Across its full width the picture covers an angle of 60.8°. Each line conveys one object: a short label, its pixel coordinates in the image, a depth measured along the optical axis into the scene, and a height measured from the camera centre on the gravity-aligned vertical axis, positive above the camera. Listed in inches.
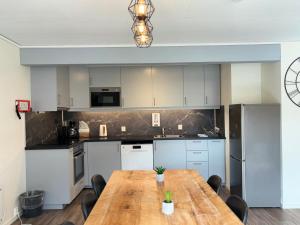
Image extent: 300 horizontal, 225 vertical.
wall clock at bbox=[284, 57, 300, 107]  149.0 +16.4
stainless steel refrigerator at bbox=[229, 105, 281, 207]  146.3 -25.5
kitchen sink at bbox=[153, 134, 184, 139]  191.0 -19.1
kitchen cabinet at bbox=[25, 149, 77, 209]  152.8 -37.3
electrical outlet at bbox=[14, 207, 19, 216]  138.6 -53.3
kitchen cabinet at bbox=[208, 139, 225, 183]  186.4 -33.0
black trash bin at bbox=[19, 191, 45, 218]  140.9 -50.1
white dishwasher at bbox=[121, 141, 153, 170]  184.2 -31.2
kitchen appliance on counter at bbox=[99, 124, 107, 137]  209.2 -14.6
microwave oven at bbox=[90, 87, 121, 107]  195.5 +11.6
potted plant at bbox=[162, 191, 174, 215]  67.8 -25.5
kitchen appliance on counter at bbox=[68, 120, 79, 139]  196.4 -13.9
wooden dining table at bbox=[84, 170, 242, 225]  64.1 -27.2
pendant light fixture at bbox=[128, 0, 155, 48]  61.8 +22.5
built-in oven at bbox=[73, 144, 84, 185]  166.6 -33.8
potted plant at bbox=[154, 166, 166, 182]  100.0 -24.5
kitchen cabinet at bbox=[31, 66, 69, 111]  162.1 +15.8
